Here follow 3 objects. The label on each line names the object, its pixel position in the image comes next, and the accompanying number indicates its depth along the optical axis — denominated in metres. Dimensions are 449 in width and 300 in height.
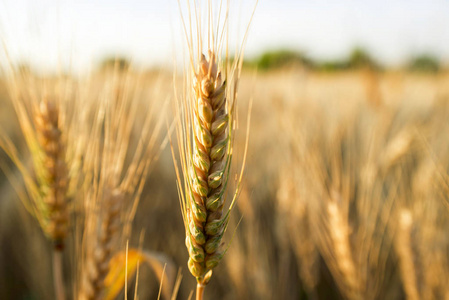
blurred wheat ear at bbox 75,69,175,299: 0.27
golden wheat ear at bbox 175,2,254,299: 0.21
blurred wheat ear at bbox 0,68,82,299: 0.30
